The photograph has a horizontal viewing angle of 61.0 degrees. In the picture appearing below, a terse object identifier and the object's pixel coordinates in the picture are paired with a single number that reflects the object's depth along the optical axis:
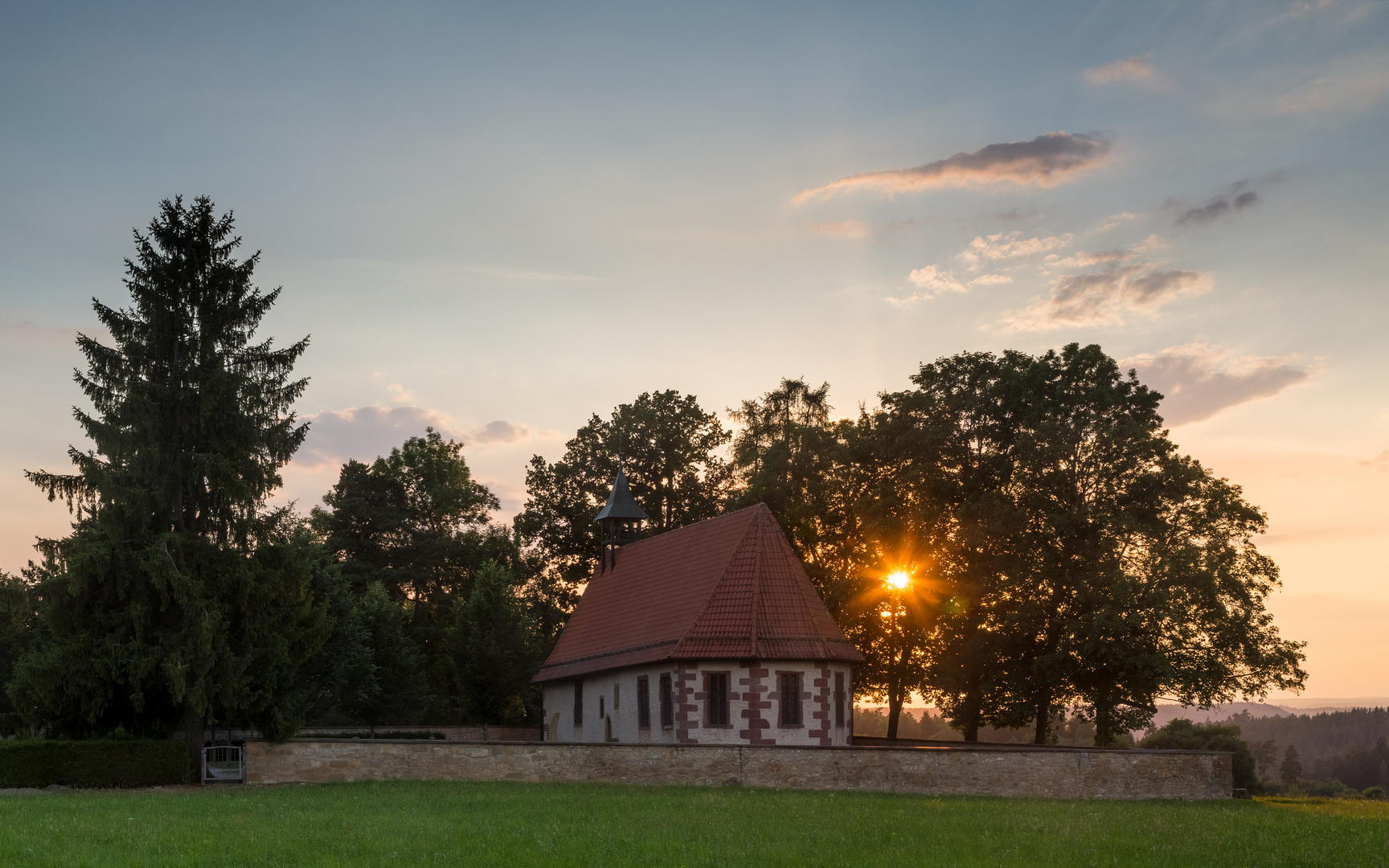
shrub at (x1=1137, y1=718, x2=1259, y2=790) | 65.44
